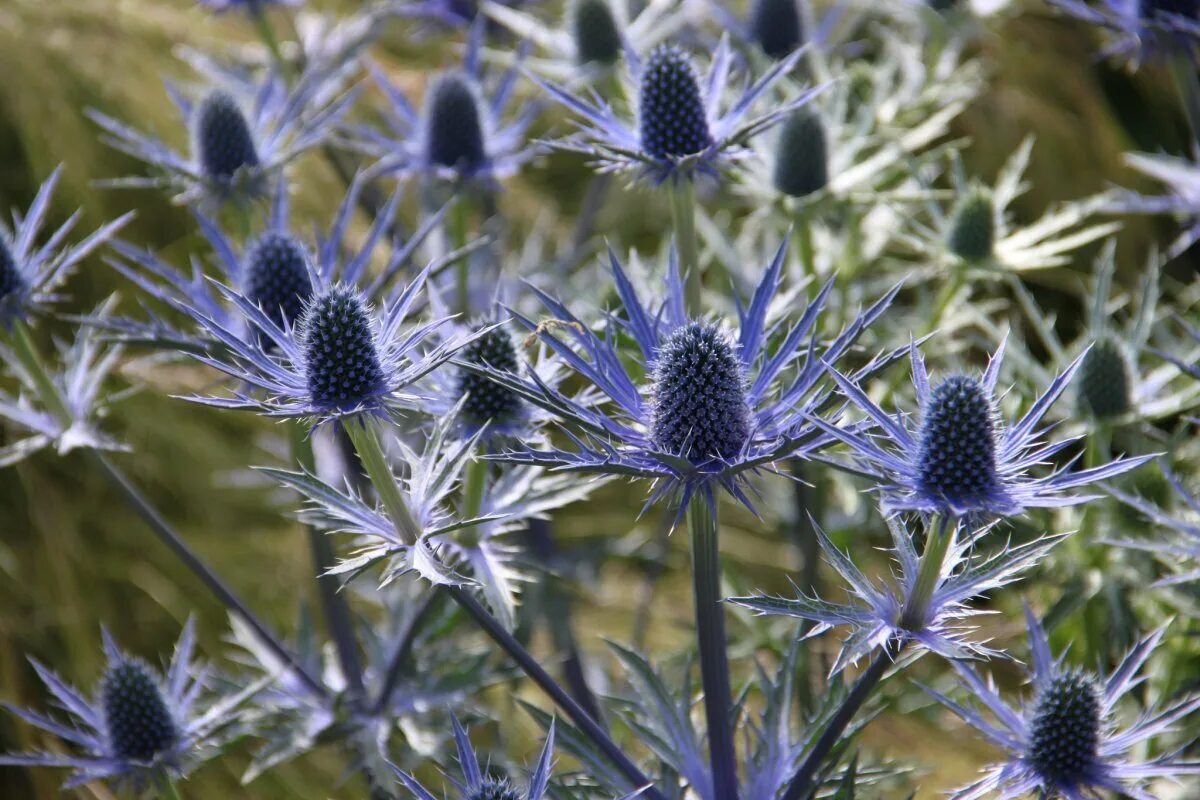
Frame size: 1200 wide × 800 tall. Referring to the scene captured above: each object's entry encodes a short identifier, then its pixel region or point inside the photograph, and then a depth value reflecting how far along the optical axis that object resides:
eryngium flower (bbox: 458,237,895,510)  1.12
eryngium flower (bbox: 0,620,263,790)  1.19
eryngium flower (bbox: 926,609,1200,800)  1.15
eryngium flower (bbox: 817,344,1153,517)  1.11
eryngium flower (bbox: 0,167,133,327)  1.19
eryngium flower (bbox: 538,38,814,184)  1.19
